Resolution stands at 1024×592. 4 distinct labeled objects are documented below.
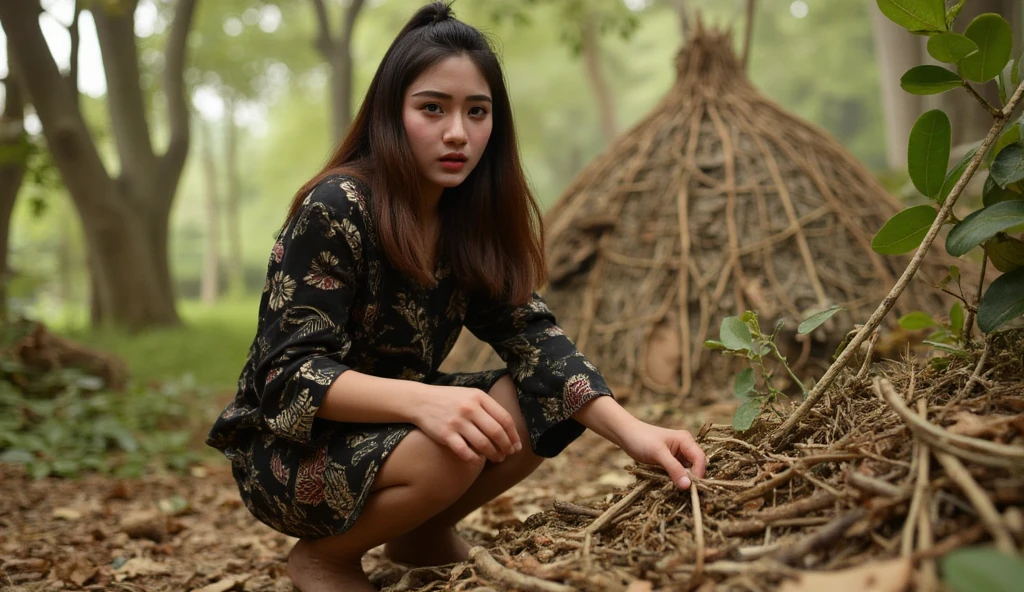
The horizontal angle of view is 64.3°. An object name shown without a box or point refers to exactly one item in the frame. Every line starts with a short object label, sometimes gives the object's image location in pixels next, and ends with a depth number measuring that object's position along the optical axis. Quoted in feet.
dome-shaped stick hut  11.46
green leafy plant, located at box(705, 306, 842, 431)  5.15
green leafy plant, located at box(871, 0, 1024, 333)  4.22
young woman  4.97
